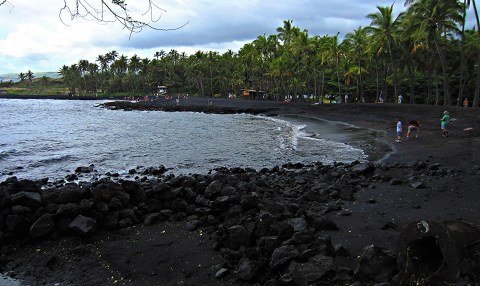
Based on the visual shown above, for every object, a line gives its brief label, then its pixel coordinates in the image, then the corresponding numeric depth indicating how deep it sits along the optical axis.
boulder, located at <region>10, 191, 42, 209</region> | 8.83
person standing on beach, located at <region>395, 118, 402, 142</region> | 22.95
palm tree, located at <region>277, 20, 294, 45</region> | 66.75
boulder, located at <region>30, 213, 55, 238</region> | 7.98
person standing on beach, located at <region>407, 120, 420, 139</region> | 22.94
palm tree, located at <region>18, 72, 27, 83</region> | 163.34
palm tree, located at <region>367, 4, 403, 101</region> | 43.66
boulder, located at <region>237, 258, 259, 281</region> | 5.83
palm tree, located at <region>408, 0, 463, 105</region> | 32.50
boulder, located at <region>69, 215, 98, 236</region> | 8.09
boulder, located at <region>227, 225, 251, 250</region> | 6.90
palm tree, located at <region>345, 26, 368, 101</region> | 52.09
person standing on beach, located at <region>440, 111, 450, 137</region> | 22.32
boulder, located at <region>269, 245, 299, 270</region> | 5.79
